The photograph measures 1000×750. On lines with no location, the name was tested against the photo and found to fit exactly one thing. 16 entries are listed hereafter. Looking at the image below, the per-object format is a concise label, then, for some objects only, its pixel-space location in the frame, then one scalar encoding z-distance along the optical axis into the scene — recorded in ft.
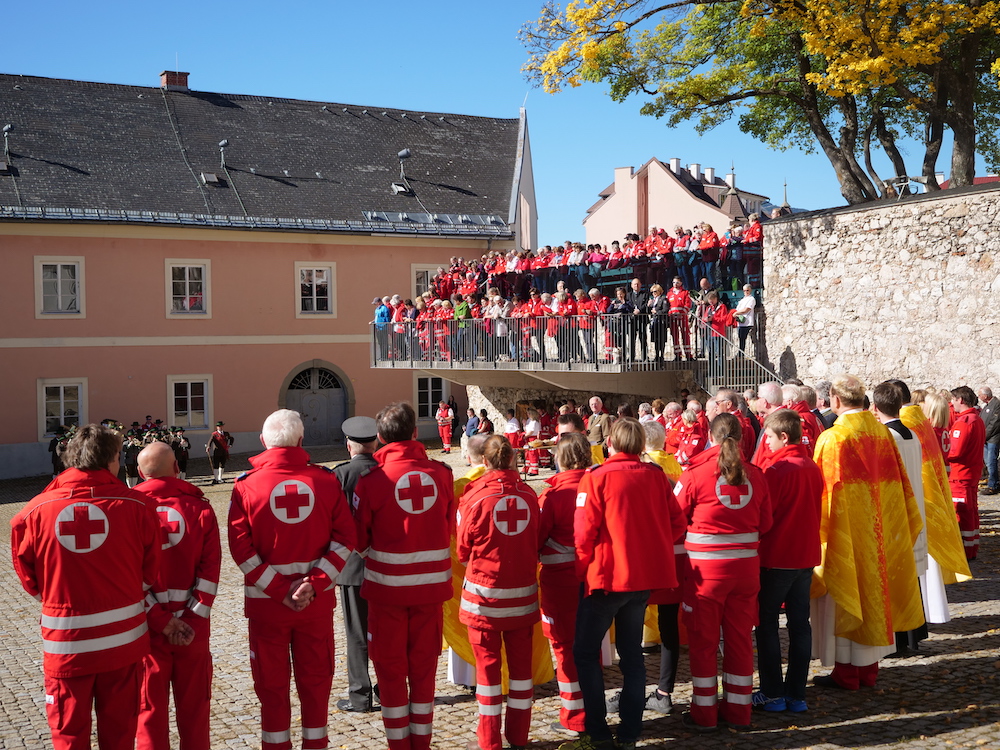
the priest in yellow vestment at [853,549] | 20.84
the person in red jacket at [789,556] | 19.58
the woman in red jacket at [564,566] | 18.94
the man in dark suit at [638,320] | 60.03
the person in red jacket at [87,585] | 15.11
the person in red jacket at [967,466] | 32.73
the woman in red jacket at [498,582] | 18.12
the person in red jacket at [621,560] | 17.69
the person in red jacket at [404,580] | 17.70
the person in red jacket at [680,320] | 58.49
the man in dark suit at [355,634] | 20.81
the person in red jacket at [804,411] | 25.07
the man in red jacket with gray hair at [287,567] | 16.60
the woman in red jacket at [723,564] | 18.78
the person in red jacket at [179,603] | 16.42
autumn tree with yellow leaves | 51.80
